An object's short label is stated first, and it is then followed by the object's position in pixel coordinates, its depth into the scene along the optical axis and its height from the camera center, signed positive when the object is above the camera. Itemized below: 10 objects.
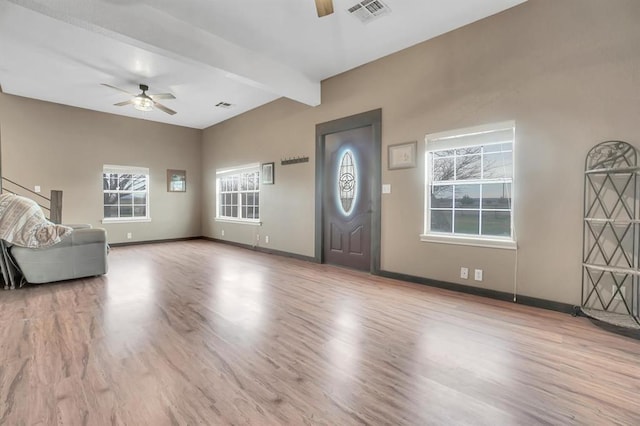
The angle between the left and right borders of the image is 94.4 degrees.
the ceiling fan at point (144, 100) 4.75 +1.70
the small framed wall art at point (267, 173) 6.19 +0.69
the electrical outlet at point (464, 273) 3.52 -0.79
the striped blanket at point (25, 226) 3.54 -0.27
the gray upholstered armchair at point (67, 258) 3.69 -0.71
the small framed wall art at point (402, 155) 3.96 +0.71
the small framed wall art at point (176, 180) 7.81 +0.66
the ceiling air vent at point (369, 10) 3.10 +2.13
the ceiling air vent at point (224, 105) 6.23 +2.15
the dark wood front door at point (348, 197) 4.56 +0.15
